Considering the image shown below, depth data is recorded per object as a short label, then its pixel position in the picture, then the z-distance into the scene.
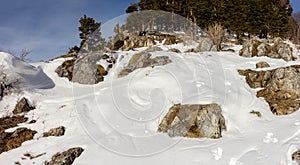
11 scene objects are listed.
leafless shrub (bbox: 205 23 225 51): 14.83
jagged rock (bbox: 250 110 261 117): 6.85
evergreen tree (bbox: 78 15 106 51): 20.70
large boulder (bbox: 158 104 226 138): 6.09
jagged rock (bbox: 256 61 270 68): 9.84
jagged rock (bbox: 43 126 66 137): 6.47
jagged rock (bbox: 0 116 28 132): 7.08
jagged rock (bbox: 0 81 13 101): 9.09
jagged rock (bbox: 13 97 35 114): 8.23
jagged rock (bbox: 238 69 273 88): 8.72
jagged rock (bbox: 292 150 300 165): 4.50
